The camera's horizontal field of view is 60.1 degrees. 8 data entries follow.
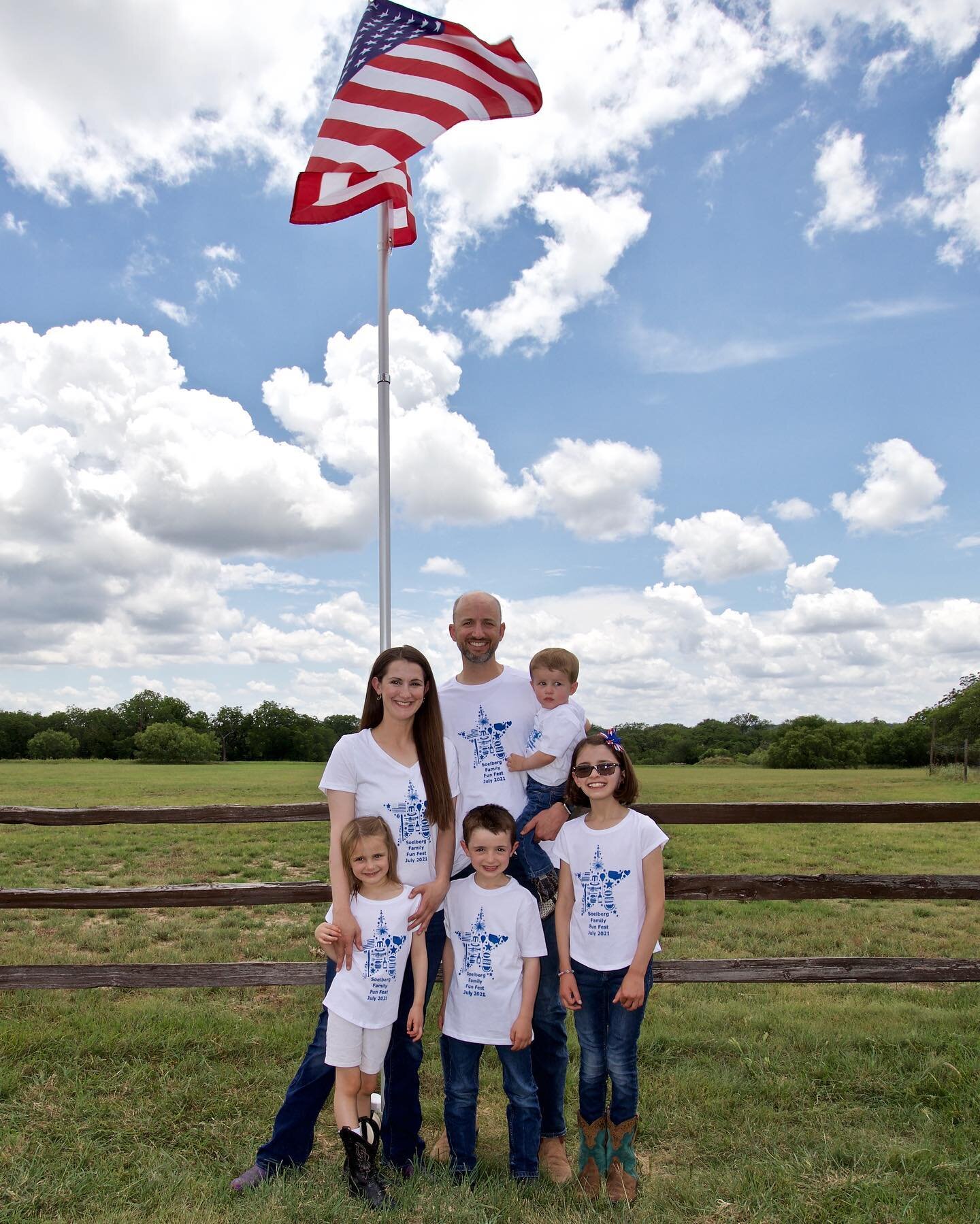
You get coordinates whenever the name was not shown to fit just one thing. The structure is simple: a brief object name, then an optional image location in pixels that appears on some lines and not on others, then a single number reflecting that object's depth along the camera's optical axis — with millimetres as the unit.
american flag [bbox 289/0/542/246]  6312
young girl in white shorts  3506
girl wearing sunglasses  3605
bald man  3857
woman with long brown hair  3658
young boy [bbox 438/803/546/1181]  3605
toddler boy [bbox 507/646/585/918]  3812
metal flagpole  5664
